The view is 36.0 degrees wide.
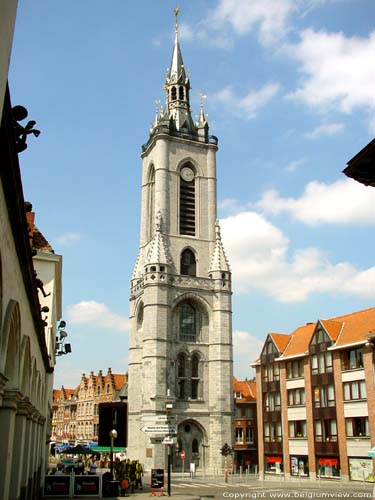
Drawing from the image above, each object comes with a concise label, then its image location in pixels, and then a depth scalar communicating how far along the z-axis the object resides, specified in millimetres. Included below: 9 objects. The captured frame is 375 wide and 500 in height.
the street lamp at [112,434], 33000
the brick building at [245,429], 67688
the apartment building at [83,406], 85812
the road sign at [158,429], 24766
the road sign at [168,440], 25950
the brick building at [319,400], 39312
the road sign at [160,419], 24727
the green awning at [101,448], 44706
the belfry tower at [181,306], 54188
